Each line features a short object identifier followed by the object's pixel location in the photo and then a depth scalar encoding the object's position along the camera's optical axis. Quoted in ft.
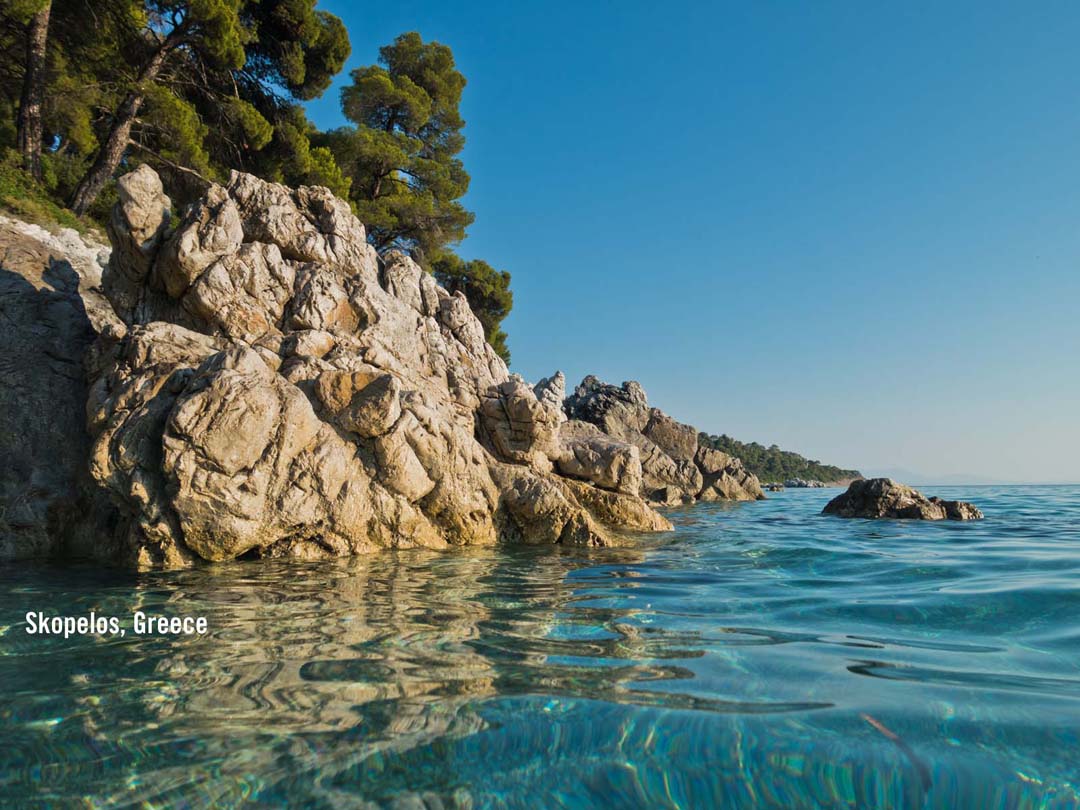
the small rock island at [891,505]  48.32
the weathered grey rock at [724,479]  100.73
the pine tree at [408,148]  91.09
